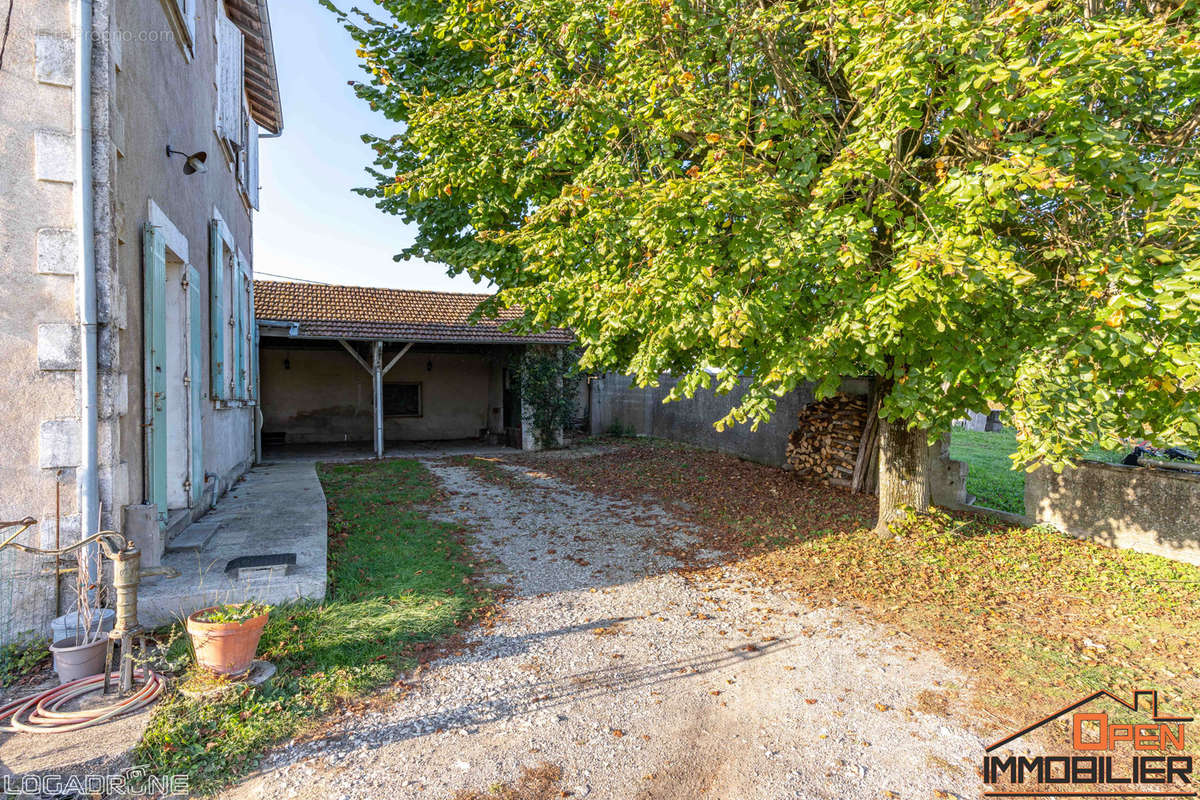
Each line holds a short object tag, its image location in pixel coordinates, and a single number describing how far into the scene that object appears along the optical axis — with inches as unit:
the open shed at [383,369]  485.7
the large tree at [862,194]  135.5
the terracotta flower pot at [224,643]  120.1
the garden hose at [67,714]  110.8
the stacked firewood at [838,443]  317.4
